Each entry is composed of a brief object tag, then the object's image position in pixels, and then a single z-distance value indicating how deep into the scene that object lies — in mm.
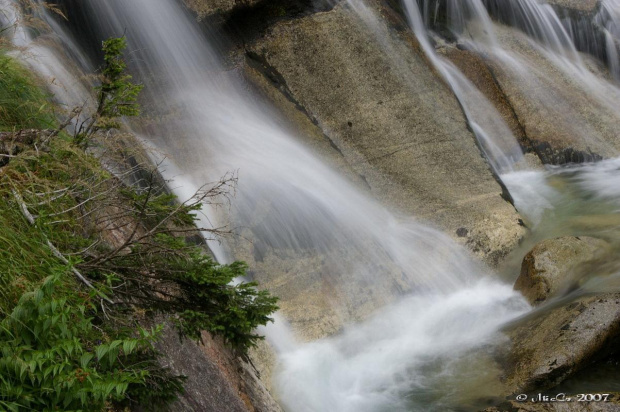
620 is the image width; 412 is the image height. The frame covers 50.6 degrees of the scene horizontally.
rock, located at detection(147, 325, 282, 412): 4199
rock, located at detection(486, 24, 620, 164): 12133
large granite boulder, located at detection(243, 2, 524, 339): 9000
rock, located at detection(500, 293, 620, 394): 5871
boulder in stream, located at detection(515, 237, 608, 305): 7473
